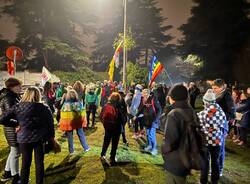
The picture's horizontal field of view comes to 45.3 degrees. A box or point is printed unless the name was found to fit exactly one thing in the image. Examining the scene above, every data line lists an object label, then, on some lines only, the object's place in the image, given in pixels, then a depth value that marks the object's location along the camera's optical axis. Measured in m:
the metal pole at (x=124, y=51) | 16.54
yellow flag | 15.75
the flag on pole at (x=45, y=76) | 13.35
